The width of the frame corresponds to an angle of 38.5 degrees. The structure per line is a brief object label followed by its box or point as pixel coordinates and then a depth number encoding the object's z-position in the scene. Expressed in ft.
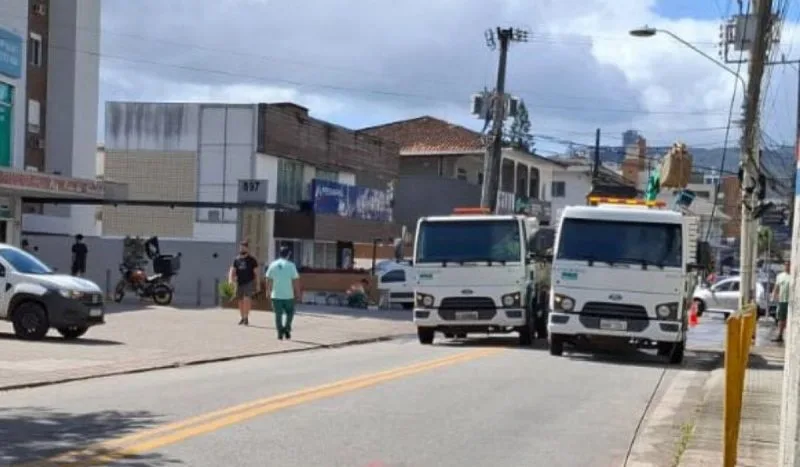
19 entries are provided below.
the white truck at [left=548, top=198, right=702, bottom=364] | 64.44
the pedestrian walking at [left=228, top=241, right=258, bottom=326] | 85.25
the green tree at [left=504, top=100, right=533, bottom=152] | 172.55
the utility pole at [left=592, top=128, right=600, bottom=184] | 176.71
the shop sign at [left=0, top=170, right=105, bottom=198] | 95.04
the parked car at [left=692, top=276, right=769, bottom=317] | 139.64
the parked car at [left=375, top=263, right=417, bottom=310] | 126.93
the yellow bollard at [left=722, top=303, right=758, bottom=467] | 25.75
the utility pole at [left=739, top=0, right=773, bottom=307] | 69.51
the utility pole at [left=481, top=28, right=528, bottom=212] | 127.34
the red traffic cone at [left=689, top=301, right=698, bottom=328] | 119.03
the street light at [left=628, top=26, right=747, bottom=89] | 80.02
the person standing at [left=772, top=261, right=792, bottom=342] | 80.79
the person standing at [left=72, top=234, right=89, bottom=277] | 113.39
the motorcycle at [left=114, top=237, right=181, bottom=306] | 108.78
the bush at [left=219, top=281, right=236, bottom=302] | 107.12
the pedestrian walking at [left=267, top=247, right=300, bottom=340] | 72.95
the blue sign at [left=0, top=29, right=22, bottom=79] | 112.88
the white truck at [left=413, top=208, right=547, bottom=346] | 74.08
